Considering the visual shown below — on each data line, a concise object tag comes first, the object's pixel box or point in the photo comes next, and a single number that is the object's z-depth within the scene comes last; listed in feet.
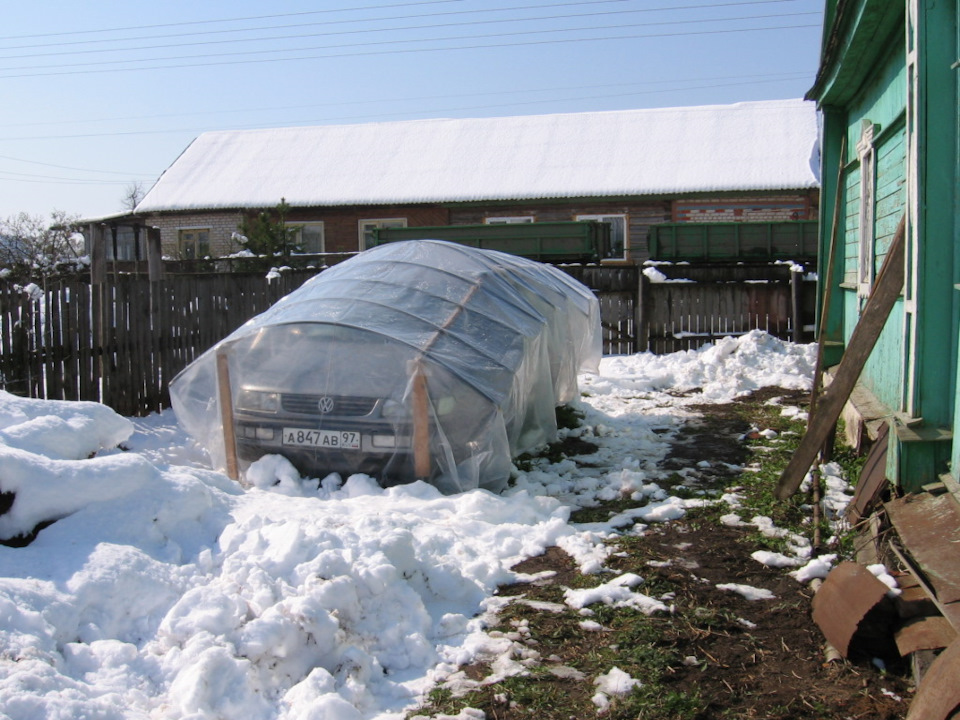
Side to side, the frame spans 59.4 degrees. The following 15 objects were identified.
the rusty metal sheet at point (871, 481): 15.90
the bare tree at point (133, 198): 174.58
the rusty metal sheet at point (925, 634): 10.57
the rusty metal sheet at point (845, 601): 11.41
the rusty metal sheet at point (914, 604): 11.30
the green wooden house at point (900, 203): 14.37
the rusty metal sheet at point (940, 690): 8.81
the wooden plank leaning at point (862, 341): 16.03
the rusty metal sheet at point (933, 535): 11.11
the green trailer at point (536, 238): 67.67
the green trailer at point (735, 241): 67.72
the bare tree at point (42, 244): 85.41
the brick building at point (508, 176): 86.69
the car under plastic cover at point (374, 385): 19.30
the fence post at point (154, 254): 35.56
